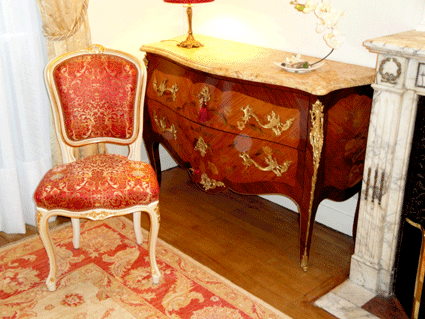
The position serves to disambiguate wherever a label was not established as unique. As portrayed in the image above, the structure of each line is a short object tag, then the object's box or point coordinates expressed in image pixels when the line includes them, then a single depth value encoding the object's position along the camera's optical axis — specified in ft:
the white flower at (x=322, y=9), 8.77
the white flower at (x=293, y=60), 9.08
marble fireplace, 7.32
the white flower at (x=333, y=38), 8.84
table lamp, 10.82
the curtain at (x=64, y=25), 9.78
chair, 8.23
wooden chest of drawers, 8.41
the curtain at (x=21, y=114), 9.89
